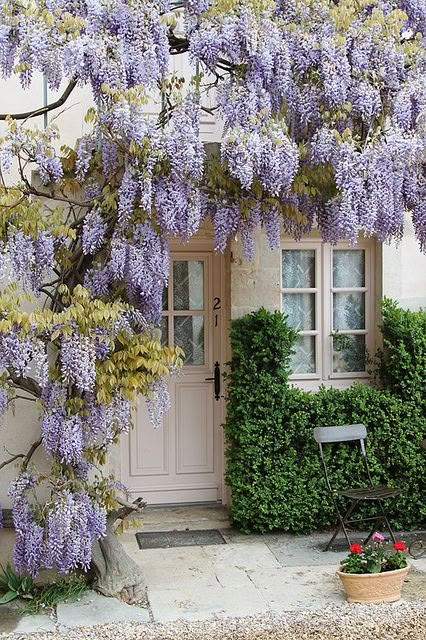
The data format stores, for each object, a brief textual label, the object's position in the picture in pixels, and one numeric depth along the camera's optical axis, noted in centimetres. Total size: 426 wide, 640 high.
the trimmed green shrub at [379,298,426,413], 711
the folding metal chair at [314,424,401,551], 637
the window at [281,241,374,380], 759
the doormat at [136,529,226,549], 685
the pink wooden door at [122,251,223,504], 769
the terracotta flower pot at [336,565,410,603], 547
